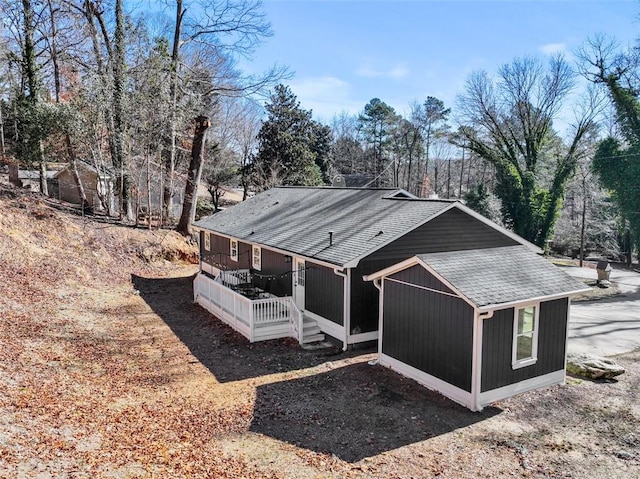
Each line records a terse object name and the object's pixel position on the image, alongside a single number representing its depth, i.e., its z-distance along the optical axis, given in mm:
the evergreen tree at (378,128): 51469
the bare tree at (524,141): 32250
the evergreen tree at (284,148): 35406
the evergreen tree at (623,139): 26438
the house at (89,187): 22858
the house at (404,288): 8734
